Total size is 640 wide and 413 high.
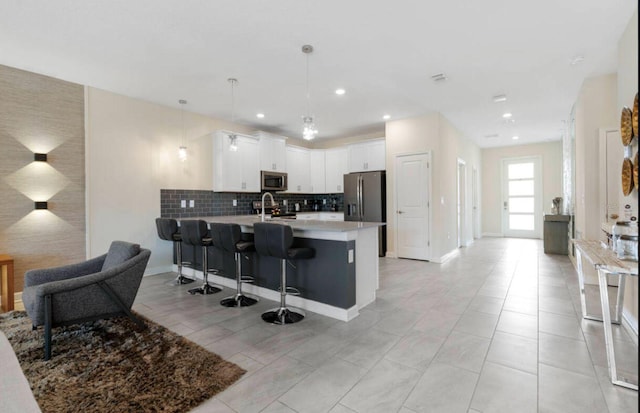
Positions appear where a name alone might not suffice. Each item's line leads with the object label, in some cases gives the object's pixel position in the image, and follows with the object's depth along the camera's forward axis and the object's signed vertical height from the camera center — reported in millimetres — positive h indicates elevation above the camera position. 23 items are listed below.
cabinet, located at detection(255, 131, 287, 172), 6098 +1185
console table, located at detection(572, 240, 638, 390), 1777 -400
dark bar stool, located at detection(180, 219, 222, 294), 3875 -394
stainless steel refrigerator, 6180 +167
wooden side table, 3279 -834
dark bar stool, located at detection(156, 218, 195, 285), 4336 -390
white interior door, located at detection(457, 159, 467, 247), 7328 +49
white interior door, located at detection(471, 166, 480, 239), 8609 +52
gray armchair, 2320 -687
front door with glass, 8852 +199
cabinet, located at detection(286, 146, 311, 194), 6895 +903
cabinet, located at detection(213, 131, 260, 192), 5422 +832
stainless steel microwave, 6154 +574
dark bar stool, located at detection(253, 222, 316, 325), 2875 -441
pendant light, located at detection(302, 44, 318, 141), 3184 +928
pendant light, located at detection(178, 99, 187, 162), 4786 +969
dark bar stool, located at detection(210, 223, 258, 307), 3389 -438
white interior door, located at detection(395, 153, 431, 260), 5684 -7
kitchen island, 2984 -709
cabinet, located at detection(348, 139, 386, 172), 6379 +1119
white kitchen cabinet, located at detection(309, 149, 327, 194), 7406 +902
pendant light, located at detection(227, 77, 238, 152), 3973 +1714
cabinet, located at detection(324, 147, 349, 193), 7130 +937
